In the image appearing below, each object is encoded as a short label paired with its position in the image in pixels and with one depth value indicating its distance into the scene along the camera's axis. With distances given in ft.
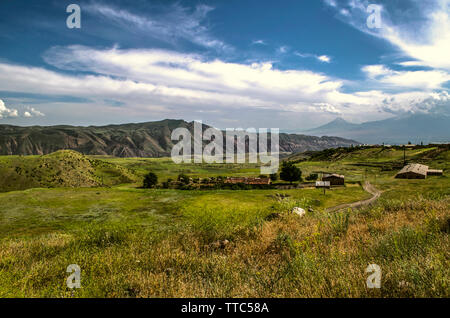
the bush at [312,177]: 333.83
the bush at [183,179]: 358.02
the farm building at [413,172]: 241.14
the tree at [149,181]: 342.23
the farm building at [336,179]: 271.90
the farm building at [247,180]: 326.83
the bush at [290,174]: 324.39
